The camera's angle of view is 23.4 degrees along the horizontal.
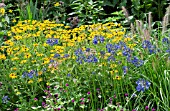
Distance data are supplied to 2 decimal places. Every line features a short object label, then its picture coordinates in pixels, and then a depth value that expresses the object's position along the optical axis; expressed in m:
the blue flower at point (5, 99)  3.63
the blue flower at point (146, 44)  3.60
